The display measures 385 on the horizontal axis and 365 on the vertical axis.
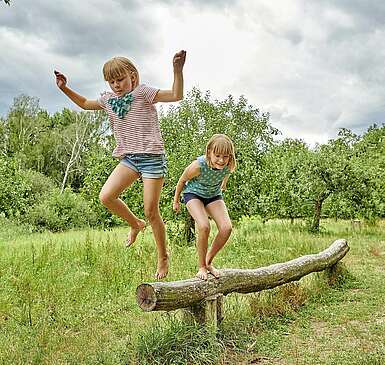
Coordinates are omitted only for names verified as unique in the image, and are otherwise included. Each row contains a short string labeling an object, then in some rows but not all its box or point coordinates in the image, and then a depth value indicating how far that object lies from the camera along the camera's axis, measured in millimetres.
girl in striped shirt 3816
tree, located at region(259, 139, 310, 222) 19297
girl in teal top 4680
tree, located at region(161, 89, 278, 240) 13383
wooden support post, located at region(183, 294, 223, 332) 5500
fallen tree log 4910
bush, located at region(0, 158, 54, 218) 21641
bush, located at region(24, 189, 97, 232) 24206
